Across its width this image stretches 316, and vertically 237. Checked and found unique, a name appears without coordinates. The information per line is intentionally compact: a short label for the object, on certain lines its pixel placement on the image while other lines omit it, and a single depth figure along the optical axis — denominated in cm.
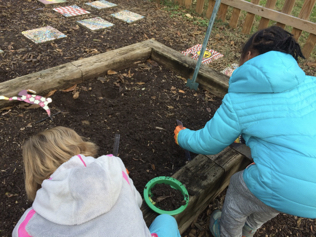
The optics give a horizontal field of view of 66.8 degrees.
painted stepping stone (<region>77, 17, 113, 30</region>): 379
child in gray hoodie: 88
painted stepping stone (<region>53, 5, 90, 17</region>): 411
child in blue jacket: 119
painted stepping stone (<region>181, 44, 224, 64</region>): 365
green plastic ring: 144
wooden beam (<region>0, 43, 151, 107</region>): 219
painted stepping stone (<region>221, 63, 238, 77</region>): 346
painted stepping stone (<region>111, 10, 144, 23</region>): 426
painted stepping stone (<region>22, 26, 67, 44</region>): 326
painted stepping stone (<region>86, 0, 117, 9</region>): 458
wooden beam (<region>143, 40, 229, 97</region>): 270
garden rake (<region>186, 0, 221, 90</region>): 226
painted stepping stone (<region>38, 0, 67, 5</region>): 434
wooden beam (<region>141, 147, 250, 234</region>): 162
